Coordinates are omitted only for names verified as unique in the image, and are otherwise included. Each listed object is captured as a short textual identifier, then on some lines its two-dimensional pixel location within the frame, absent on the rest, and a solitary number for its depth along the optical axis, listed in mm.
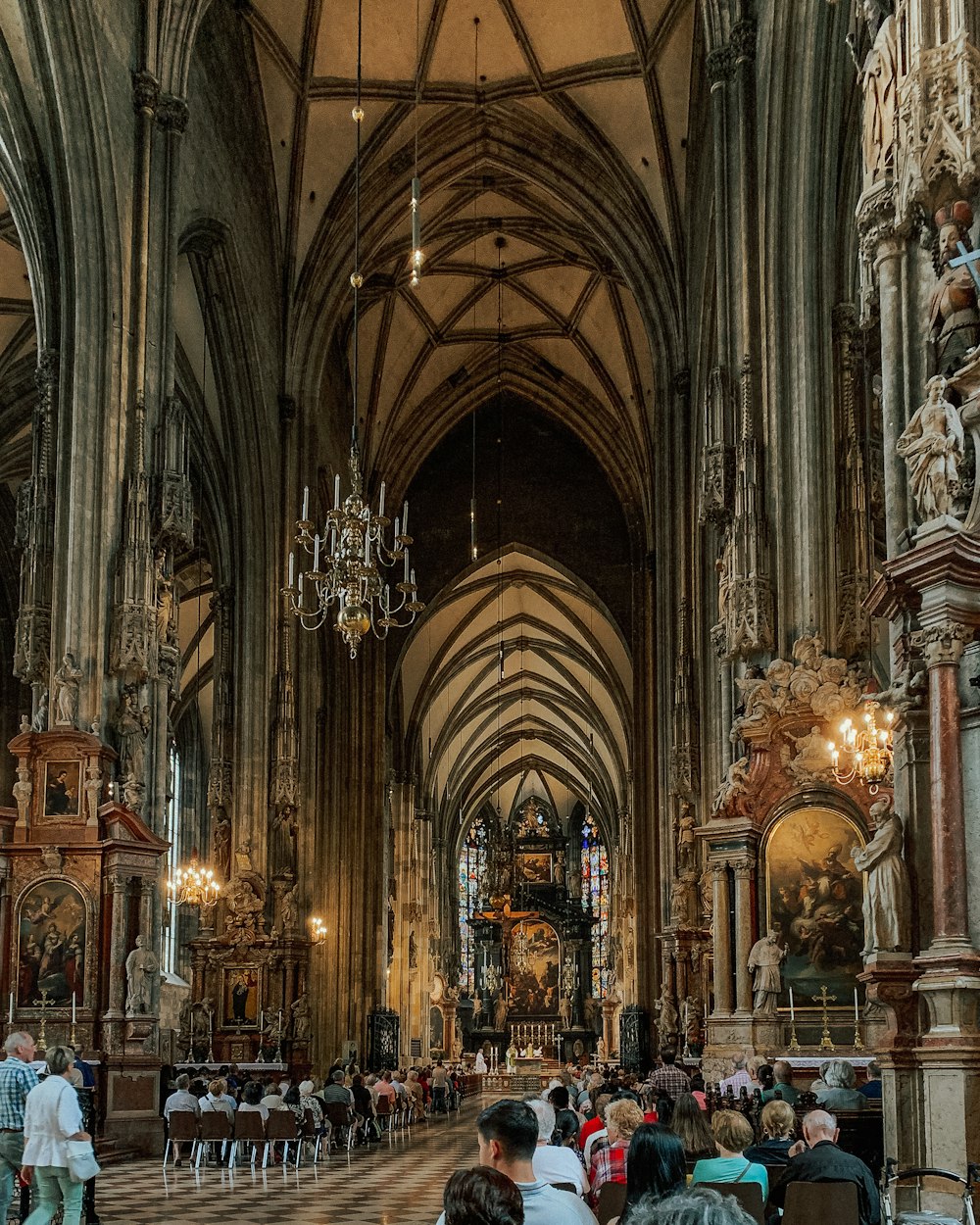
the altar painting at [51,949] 16656
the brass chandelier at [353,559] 15508
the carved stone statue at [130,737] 17484
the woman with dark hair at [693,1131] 5941
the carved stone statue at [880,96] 9305
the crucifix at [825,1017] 14945
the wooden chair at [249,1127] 14594
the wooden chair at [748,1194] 5641
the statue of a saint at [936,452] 8320
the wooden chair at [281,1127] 14914
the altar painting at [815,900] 15172
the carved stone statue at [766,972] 15250
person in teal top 5707
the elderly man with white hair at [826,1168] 5898
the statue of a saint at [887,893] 8461
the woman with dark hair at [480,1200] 3209
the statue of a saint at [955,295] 8406
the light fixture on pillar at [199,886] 24750
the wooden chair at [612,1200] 6328
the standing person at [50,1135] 7836
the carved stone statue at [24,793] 16750
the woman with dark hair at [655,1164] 5012
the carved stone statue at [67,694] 16891
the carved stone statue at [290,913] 25453
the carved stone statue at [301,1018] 25375
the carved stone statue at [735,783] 15938
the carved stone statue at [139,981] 16719
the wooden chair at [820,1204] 5527
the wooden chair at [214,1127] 14625
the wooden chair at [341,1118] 17969
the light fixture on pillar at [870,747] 12820
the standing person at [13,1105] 8266
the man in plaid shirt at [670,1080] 12891
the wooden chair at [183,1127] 14734
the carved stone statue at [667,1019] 24031
